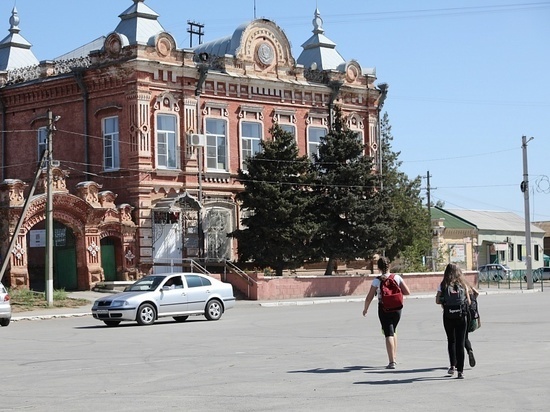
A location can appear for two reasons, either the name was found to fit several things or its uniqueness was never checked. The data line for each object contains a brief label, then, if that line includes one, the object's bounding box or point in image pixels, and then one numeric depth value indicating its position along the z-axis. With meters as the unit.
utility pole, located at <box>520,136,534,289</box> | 58.03
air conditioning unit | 48.41
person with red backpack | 16.17
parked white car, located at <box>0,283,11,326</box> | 29.89
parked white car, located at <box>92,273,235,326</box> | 28.78
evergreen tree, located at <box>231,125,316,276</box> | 47.06
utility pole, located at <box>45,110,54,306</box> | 38.62
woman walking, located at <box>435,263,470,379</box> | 14.70
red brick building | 46.00
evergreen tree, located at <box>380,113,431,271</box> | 56.19
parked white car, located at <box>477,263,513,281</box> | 73.59
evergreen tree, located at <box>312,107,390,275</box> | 49.38
